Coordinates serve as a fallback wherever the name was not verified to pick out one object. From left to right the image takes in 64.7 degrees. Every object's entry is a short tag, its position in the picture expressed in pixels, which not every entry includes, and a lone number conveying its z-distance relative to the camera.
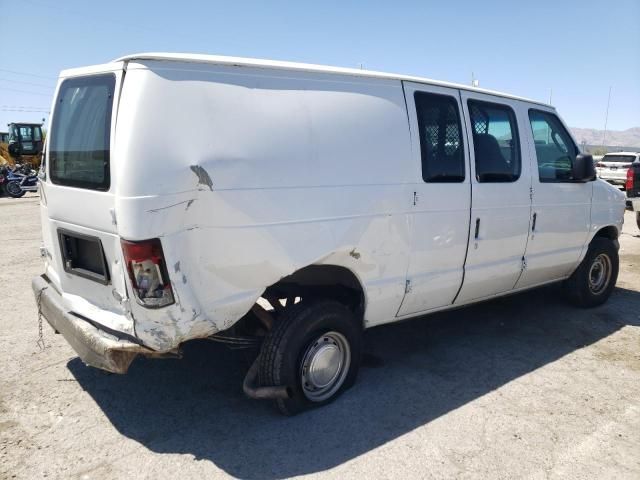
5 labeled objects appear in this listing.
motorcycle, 19.97
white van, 2.71
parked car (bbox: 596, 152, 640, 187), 19.98
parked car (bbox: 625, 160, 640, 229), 11.93
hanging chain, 3.70
